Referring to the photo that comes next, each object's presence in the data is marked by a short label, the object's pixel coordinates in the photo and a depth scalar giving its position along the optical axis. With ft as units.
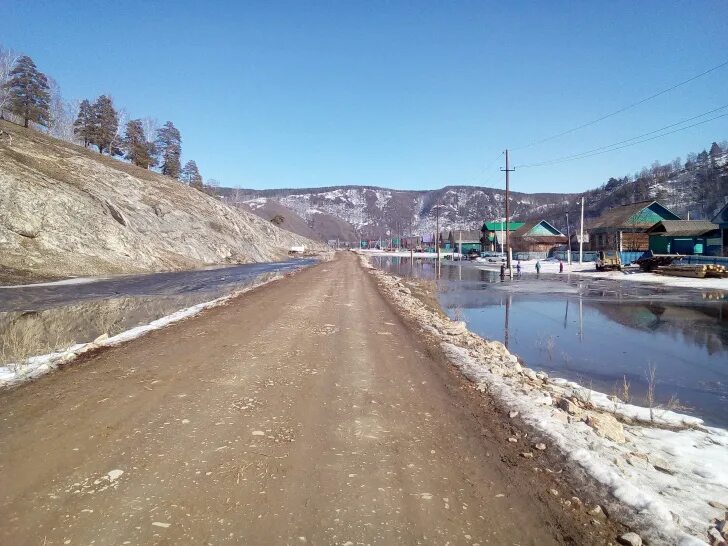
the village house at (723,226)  139.33
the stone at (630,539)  9.97
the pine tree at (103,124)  230.07
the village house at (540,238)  279.08
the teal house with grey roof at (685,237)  153.69
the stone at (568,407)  19.25
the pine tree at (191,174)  327.67
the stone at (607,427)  16.93
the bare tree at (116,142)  239.50
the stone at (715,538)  10.23
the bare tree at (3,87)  194.28
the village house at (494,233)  315.58
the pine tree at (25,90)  192.65
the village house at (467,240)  390.34
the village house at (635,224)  206.80
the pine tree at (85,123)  228.43
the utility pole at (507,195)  122.43
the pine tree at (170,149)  283.79
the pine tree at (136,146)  247.50
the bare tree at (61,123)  257.14
